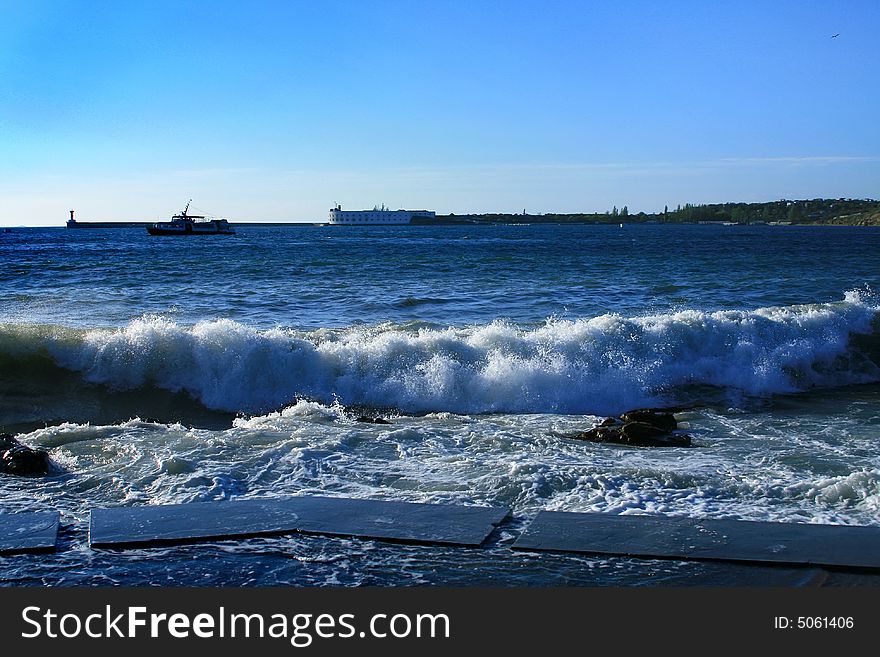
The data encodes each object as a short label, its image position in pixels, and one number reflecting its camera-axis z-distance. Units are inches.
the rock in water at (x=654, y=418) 378.3
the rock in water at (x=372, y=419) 399.9
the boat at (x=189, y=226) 3467.0
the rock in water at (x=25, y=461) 300.8
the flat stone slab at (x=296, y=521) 231.0
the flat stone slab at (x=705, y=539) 213.6
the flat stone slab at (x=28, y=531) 220.7
